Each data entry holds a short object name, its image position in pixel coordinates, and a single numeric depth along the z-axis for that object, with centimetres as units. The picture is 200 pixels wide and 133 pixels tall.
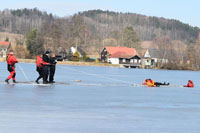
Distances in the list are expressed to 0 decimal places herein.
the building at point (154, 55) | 13939
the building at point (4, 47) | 17762
